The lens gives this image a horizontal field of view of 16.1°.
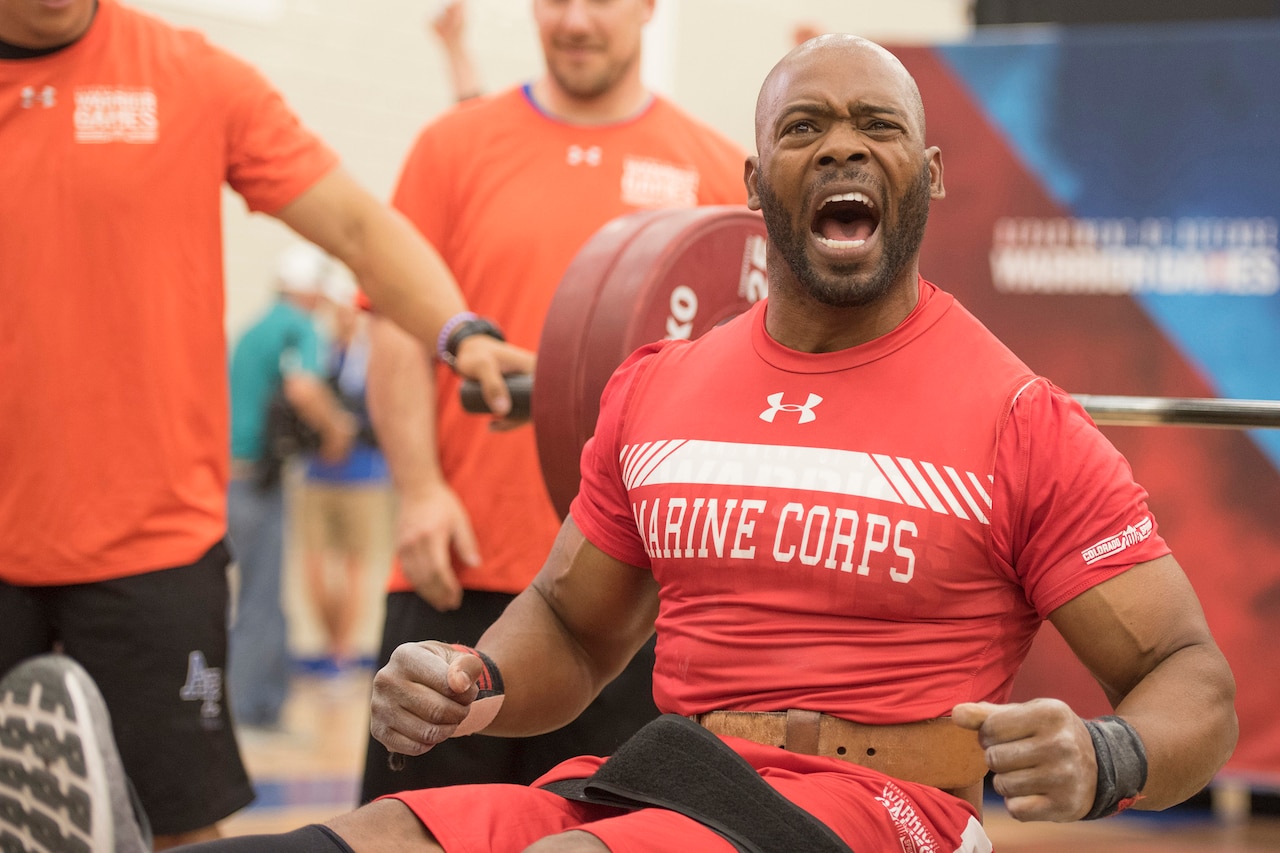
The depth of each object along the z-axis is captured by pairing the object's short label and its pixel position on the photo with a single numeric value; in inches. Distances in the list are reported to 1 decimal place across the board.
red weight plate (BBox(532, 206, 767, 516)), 163.5
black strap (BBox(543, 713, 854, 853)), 140.0
